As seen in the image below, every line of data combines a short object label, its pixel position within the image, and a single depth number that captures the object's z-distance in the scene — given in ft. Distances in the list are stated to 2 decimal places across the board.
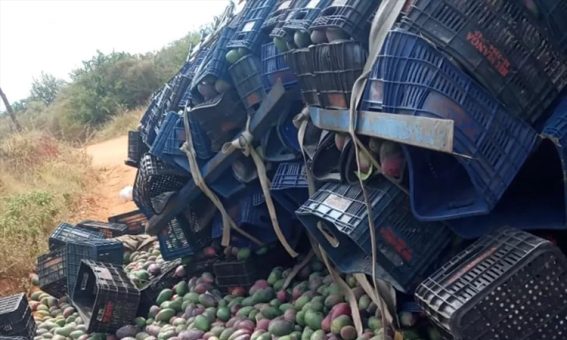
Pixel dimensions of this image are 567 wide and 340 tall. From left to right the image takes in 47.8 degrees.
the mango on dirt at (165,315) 12.72
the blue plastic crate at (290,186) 10.59
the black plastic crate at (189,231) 13.55
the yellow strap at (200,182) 12.06
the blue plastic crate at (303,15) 9.25
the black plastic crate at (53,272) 15.34
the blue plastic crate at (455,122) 6.56
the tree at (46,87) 119.24
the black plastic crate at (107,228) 18.71
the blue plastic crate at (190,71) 12.64
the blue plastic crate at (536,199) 6.82
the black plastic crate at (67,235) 16.48
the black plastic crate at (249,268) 12.38
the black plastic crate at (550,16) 6.88
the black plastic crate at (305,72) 9.08
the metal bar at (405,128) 6.38
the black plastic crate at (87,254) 14.97
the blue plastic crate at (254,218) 11.74
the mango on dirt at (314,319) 9.81
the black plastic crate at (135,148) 16.21
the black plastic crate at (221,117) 11.72
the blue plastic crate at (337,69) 8.24
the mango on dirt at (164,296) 13.54
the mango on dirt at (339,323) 9.24
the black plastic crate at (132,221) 19.47
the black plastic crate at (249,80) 11.14
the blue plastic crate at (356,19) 8.24
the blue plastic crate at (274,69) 10.57
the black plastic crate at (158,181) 13.29
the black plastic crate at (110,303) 12.75
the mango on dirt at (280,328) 10.02
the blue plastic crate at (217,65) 11.53
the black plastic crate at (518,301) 6.09
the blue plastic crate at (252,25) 11.25
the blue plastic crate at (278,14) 10.64
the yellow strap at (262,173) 11.10
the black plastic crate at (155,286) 13.44
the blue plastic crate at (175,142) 12.27
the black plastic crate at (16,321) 13.39
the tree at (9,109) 60.44
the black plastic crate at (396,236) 7.86
